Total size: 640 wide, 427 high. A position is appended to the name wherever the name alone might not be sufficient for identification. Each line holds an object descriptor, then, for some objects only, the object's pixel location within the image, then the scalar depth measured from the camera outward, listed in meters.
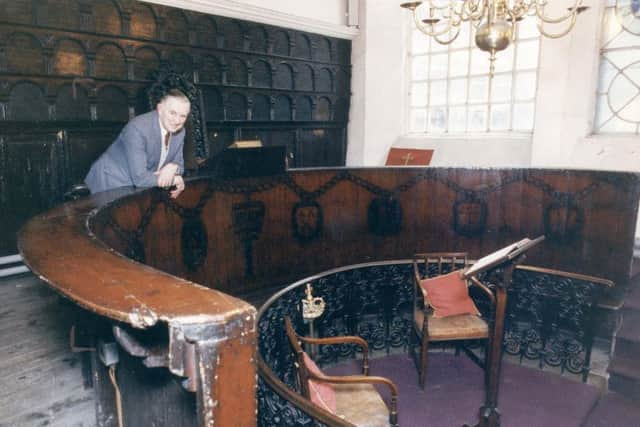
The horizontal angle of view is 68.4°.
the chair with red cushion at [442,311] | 3.35
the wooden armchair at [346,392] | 2.04
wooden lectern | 2.52
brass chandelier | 3.34
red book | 6.62
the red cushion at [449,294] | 3.58
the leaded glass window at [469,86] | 6.28
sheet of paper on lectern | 2.48
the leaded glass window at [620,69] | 5.13
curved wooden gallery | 0.68
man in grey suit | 2.60
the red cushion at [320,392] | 2.08
